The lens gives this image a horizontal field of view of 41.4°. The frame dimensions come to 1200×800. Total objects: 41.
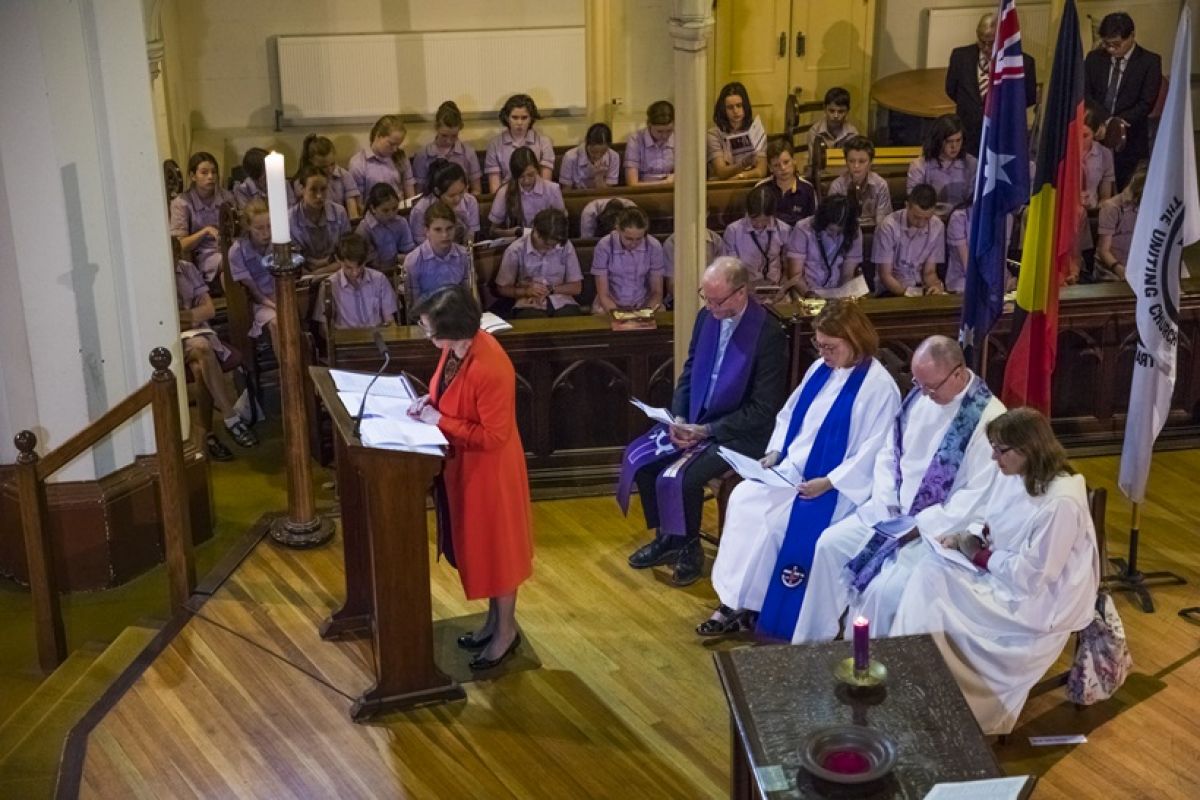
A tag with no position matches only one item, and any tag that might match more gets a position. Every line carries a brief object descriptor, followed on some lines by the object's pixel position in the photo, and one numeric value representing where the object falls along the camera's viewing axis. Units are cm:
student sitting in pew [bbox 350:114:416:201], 998
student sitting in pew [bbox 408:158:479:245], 877
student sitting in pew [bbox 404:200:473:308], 793
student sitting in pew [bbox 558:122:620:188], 1009
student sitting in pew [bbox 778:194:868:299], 825
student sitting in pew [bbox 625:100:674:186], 1023
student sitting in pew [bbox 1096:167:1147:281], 870
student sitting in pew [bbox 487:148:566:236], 927
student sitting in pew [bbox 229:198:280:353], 818
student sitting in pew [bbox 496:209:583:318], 818
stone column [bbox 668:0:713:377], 679
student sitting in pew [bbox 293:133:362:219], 957
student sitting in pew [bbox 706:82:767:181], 1023
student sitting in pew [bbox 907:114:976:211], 913
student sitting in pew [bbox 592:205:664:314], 809
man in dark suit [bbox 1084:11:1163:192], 1020
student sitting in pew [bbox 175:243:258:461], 784
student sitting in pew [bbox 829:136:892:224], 901
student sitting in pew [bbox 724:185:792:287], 824
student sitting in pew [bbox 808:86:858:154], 1060
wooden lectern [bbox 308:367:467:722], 514
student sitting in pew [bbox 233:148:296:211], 952
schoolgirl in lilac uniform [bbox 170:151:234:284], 895
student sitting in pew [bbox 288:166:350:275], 875
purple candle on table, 417
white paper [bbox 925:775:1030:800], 377
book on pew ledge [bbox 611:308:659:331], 729
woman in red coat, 532
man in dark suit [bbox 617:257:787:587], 623
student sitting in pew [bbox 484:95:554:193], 1041
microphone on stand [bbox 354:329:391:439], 516
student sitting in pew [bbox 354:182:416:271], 860
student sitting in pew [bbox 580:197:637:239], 903
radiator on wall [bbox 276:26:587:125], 1137
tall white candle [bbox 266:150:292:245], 591
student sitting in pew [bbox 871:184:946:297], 831
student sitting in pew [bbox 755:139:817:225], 896
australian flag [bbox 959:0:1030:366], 612
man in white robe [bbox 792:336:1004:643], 542
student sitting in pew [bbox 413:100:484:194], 1017
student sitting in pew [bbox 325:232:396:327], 783
